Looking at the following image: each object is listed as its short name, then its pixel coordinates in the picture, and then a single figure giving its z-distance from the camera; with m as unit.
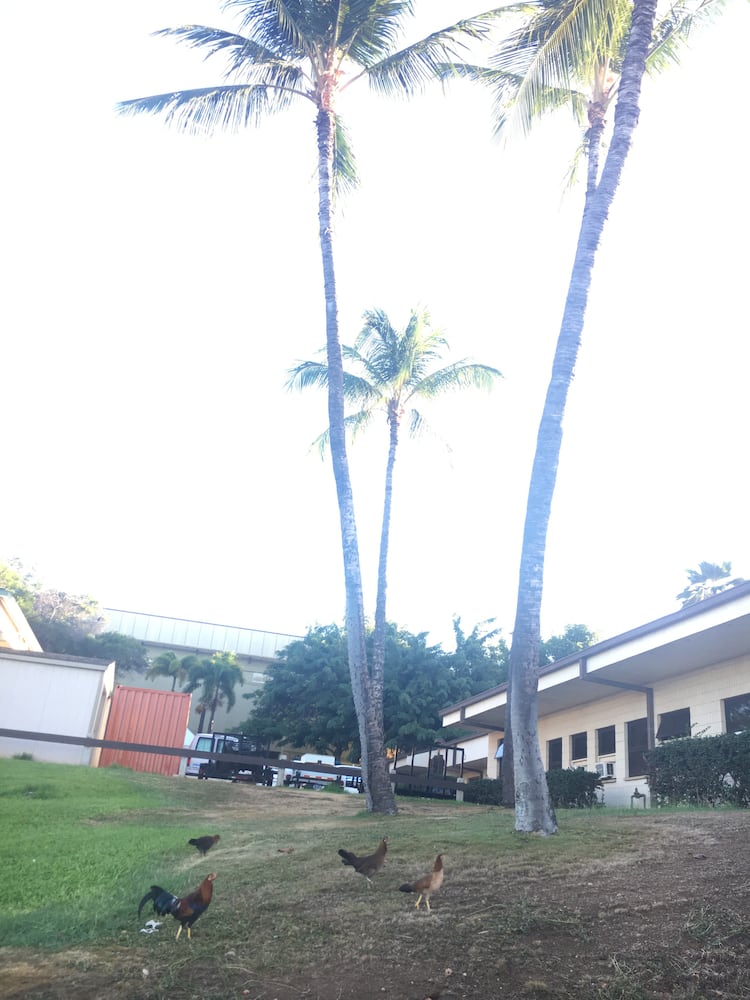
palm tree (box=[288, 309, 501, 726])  22.08
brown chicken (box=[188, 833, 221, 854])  9.30
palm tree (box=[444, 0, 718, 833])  9.97
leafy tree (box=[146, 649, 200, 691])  54.91
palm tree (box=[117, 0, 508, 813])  15.31
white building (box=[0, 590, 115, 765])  22.22
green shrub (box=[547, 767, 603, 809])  17.53
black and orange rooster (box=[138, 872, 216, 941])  6.28
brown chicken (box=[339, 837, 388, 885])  7.60
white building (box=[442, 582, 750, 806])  14.67
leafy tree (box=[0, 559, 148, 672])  53.53
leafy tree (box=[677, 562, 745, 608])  35.84
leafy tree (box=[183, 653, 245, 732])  54.09
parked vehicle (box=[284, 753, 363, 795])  25.80
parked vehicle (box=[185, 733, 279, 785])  25.25
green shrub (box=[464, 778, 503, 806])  22.50
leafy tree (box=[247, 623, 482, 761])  33.91
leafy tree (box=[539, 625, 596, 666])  41.78
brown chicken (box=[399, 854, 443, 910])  6.65
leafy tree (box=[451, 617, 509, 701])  36.69
